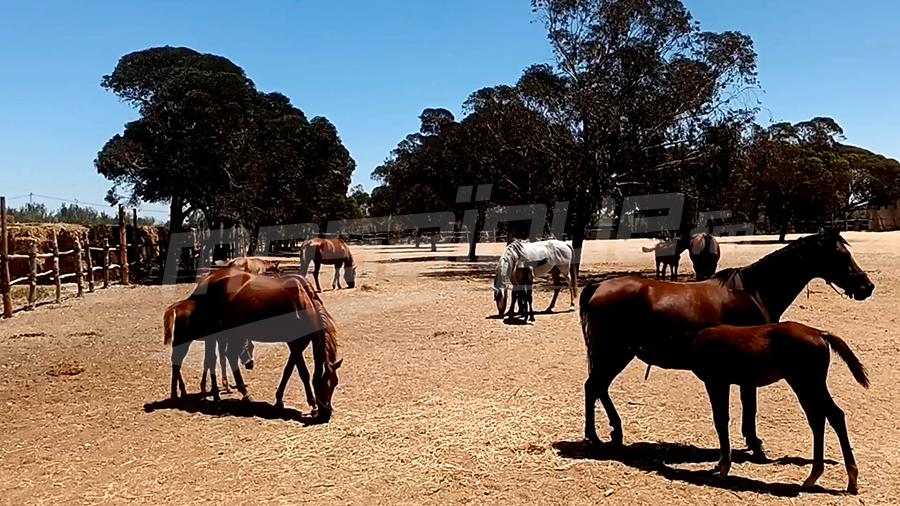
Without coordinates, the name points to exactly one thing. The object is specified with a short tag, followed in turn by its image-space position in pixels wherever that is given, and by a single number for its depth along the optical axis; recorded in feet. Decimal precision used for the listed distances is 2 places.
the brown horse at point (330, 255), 67.46
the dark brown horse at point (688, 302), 19.53
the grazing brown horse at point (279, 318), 23.16
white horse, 46.37
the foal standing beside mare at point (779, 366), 16.43
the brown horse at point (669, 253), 69.05
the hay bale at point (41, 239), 62.64
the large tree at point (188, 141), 82.79
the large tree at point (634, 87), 71.46
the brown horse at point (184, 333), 25.72
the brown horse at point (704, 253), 60.90
